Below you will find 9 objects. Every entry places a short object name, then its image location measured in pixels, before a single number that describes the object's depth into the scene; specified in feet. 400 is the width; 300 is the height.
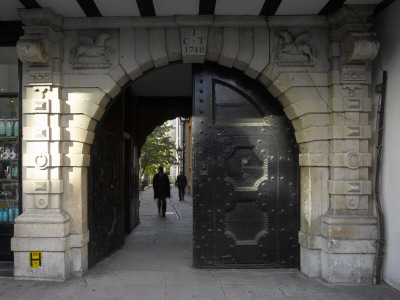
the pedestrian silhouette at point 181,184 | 59.21
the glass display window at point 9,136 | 17.21
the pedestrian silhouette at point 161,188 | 36.55
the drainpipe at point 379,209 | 14.85
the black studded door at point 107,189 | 17.26
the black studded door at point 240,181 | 16.79
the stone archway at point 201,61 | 15.11
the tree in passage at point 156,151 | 66.69
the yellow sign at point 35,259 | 15.12
